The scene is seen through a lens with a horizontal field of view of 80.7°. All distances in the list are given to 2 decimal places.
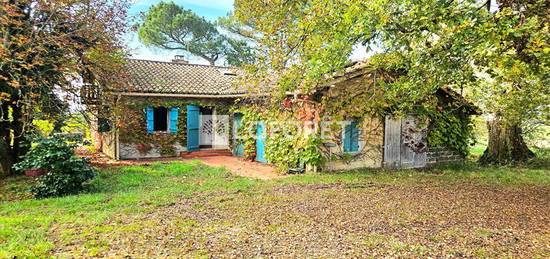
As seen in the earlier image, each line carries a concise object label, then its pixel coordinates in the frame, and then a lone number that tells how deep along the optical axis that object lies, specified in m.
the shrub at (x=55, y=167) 6.55
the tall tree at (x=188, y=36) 23.31
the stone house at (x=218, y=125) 9.88
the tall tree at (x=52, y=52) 7.46
